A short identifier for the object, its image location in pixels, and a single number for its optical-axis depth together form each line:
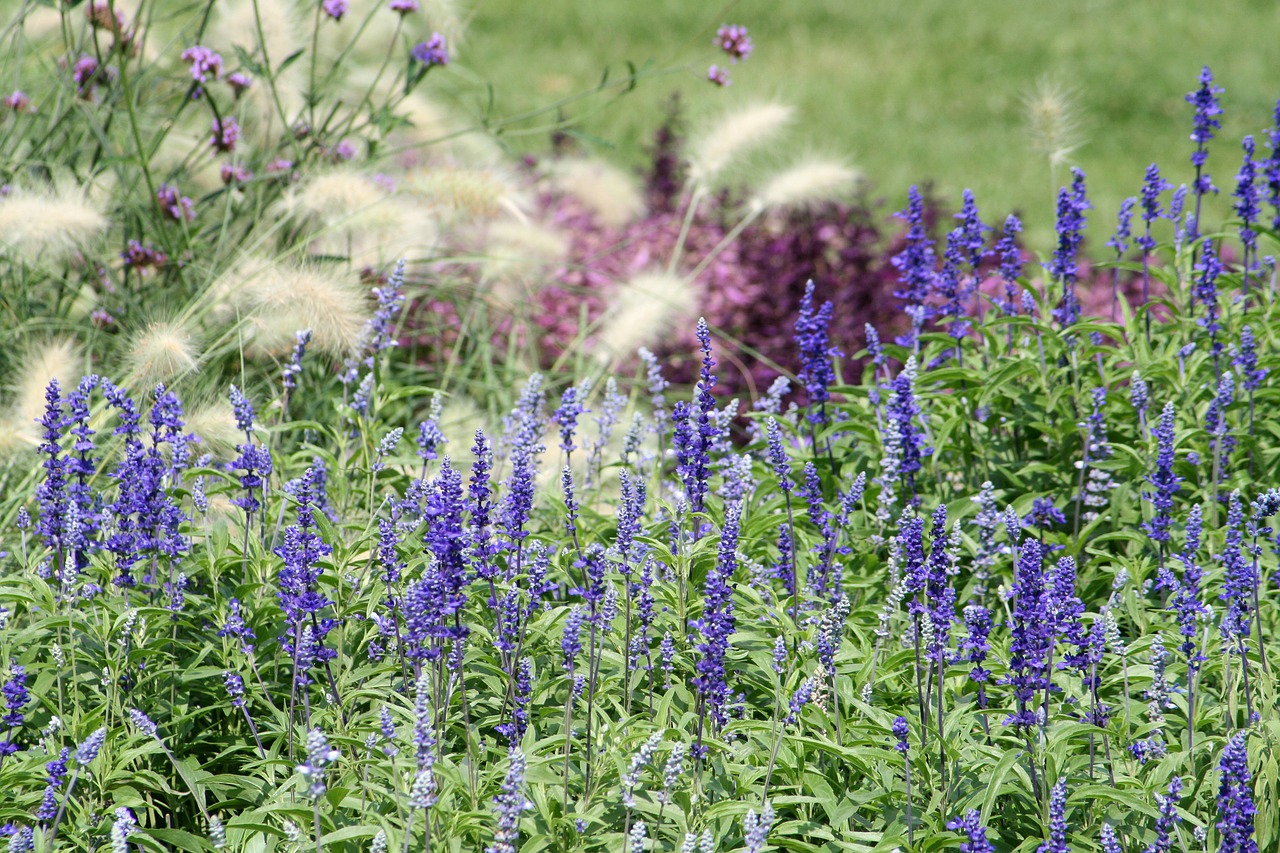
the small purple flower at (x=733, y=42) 9.45
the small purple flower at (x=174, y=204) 8.66
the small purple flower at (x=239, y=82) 9.21
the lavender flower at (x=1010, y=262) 6.87
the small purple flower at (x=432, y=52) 9.09
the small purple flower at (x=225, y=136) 9.03
